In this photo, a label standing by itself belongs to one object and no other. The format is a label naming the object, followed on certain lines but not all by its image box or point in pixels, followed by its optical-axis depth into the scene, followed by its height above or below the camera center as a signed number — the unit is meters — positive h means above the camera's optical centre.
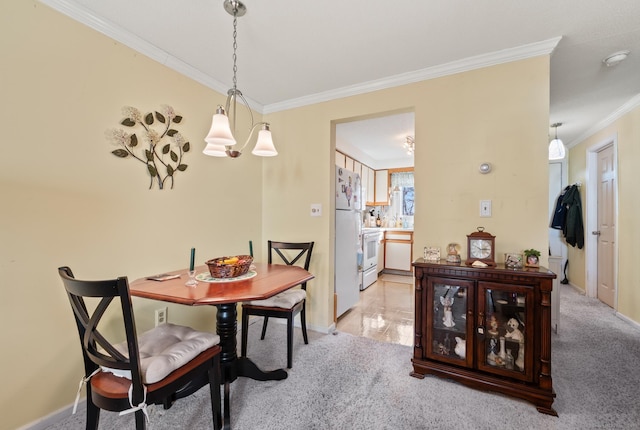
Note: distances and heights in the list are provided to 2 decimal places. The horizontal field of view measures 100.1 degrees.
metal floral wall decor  1.80 +0.52
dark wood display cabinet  1.62 -0.72
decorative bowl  1.59 -0.31
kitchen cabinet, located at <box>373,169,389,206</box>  5.62 +0.63
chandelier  1.48 +0.48
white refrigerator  2.90 -0.27
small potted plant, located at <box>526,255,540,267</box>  1.76 -0.28
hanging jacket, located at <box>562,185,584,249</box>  3.86 +0.00
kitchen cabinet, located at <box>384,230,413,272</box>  4.98 -0.60
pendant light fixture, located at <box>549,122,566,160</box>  3.14 +0.81
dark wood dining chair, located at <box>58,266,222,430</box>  1.02 -0.66
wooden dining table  1.28 -0.39
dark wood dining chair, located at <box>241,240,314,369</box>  2.02 -0.72
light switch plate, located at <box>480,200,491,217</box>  2.03 +0.08
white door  3.22 -0.06
